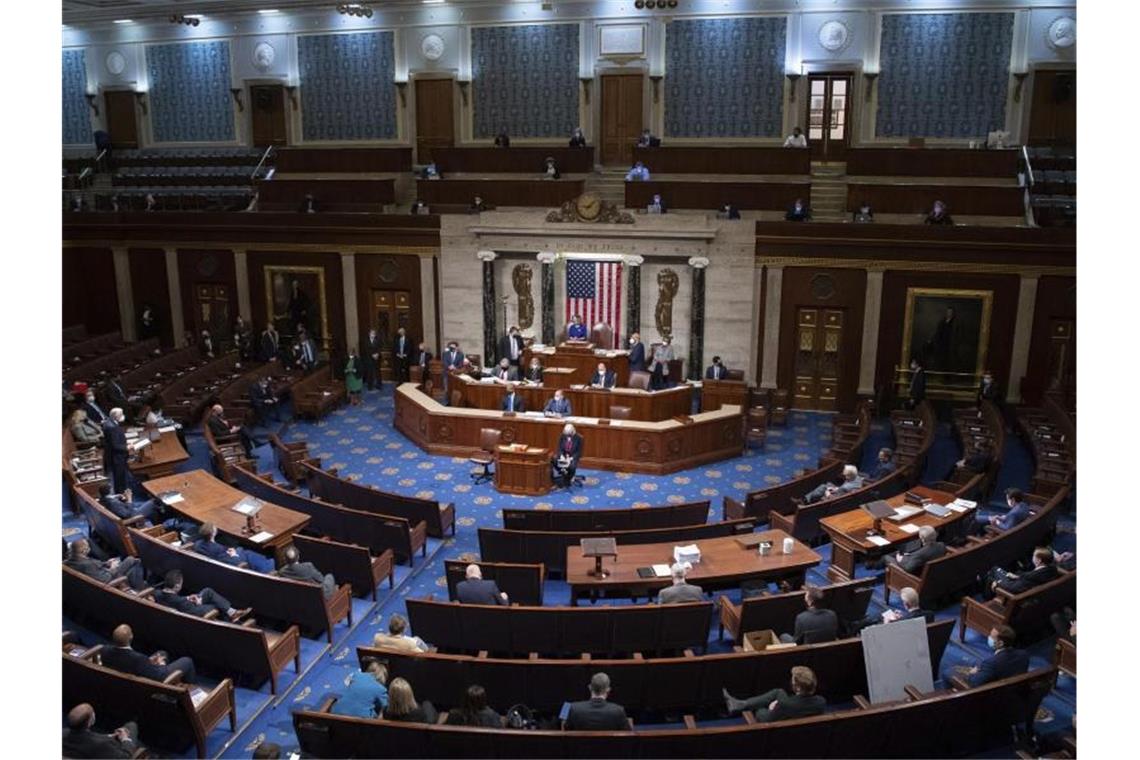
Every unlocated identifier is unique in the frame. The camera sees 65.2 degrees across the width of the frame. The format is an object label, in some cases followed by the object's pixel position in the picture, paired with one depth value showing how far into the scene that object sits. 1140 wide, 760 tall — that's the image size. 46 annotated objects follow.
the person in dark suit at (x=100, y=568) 8.28
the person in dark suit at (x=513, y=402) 14.60
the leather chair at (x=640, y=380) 16.16
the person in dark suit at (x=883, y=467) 11.45
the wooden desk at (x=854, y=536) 9.44
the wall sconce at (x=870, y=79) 19.66
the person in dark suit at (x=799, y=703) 6.11
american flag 17.66
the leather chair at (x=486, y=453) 13.33
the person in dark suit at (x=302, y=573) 8.46
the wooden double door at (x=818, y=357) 17.06
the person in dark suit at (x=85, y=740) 5.68
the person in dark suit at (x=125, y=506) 9.98
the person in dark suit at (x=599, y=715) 6.02
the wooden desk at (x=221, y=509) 9.59
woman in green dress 17.27
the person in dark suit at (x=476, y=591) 7.90
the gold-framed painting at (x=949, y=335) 16.34
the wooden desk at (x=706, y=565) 8.46
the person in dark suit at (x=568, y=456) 12.91
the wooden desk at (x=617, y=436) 13.73
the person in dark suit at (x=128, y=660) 6.77
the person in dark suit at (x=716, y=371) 16.20
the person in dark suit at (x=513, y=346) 17.14
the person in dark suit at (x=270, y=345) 18.31
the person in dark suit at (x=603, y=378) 15.33
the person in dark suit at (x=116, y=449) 11.77
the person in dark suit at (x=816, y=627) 7.33
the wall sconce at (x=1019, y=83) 18.95
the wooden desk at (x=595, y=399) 15.05
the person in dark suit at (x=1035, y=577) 8.31
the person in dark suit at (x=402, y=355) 18.61
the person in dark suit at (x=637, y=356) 16.73
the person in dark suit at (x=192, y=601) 7.81
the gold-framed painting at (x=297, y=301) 19.61
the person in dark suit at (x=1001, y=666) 6.77
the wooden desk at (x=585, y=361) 16.77
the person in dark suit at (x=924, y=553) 8.91
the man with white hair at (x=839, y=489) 10.87
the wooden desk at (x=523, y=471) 12.66
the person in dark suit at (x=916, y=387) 15.67
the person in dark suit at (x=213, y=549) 8.88
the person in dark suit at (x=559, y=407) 14.25
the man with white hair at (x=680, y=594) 7.83
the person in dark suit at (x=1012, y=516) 9.80
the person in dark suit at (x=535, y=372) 15.82
